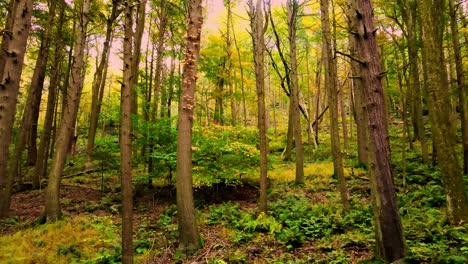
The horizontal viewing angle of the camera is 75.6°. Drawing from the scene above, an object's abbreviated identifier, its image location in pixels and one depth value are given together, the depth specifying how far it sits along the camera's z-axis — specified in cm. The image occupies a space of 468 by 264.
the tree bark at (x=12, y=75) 471
